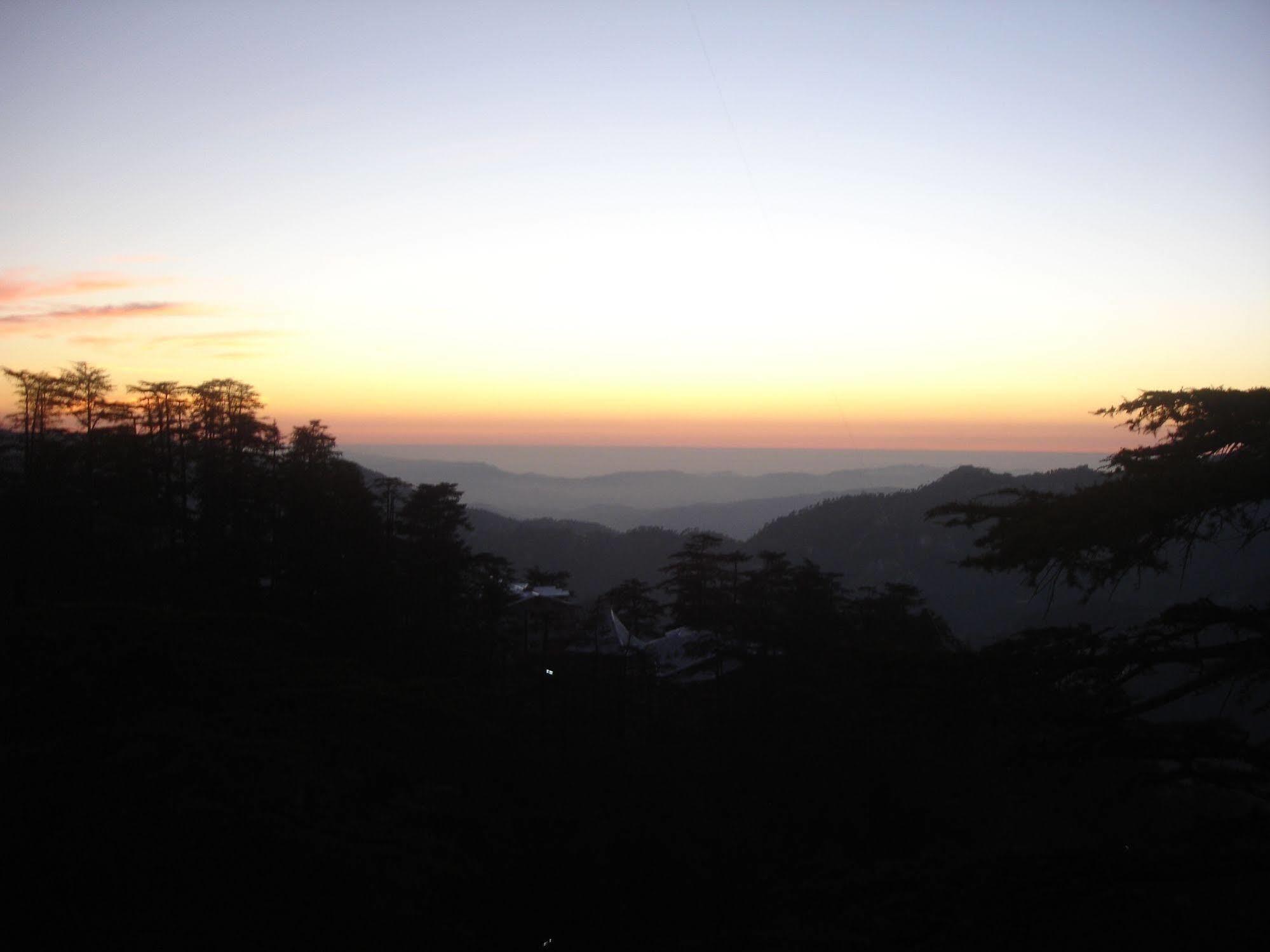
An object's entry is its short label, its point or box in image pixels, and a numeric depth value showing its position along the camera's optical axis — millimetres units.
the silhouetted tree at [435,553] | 25609
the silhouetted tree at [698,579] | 26328
